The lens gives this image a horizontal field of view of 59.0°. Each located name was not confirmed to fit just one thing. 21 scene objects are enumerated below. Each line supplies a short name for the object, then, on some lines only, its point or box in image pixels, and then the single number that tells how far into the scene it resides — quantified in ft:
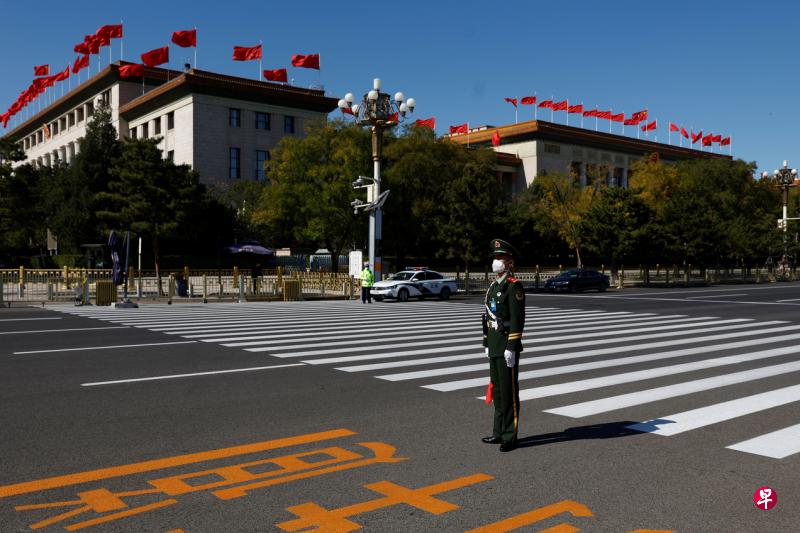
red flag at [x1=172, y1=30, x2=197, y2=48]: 196.13
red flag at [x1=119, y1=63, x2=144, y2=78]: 225.97
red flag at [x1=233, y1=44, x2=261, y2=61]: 203.82
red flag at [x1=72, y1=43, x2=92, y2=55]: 207.92
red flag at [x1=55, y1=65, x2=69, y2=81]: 239.17
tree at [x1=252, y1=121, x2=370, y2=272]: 126.62
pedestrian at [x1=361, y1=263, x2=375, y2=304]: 91.75
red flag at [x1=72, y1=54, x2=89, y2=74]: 226.17
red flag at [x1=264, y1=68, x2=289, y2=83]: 214.90
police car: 97.25
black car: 129.08
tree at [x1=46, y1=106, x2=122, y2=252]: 164.14
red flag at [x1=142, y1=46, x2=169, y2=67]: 200.51
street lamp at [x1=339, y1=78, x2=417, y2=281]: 102.42
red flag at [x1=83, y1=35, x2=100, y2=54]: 208.26
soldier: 20.35
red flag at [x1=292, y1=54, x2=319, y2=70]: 203.31
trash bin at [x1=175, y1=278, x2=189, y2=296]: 96.22
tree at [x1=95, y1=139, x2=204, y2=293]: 137.59
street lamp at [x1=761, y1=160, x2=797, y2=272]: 194.70
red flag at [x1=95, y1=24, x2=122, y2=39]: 206.08
